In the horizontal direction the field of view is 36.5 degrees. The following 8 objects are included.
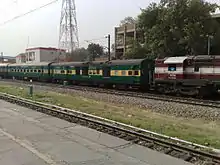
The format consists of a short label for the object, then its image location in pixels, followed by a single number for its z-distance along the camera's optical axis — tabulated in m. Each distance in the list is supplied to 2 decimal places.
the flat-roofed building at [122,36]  95.93
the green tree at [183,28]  41.97
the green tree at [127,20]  128.16
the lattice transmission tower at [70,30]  79.88
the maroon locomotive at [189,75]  22.88
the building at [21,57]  138.65
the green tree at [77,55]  98.42
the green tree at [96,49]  117.97
